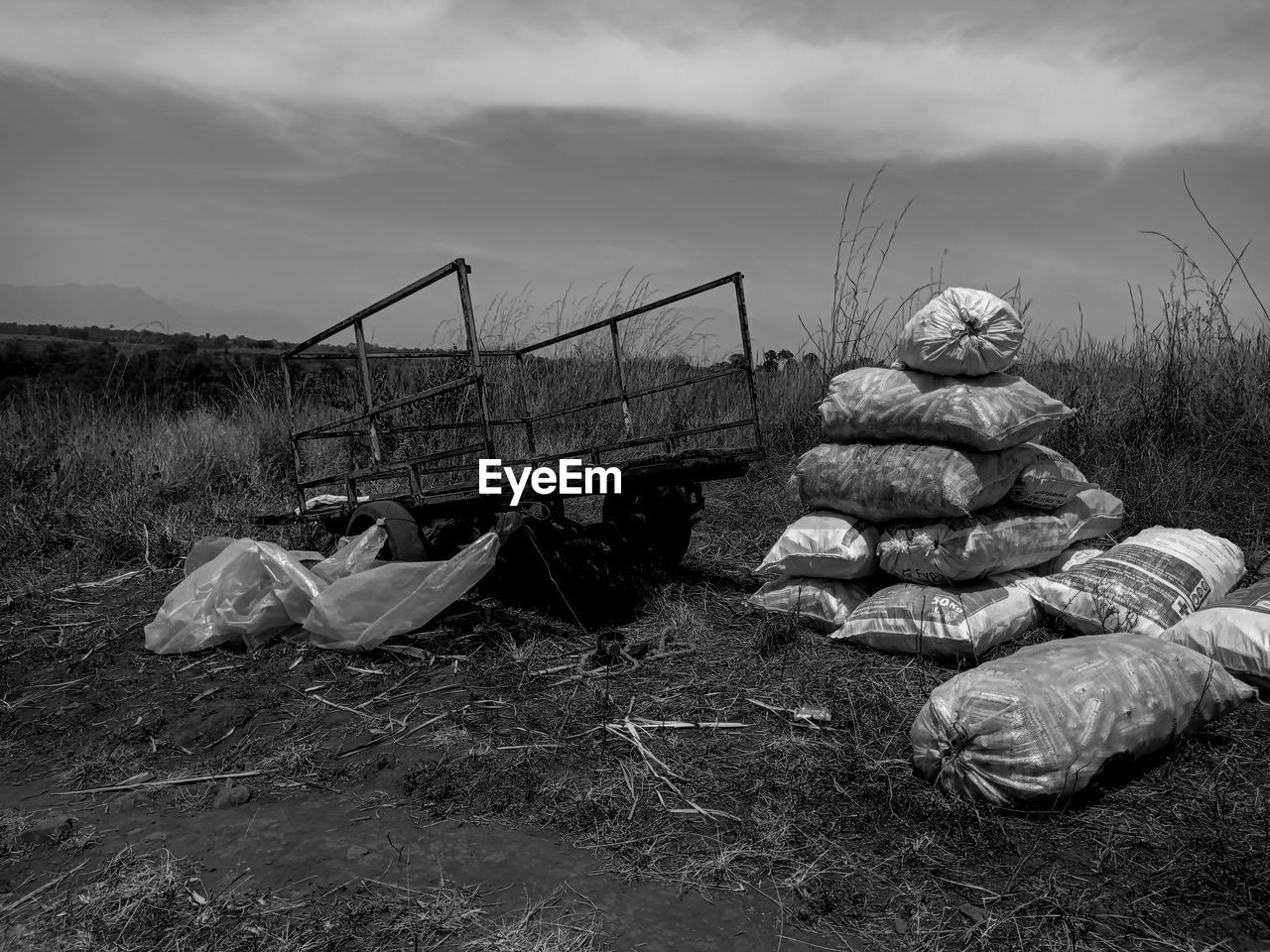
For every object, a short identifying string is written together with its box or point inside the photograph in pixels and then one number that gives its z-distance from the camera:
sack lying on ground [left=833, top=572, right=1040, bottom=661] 3.40
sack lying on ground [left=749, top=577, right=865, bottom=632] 3.86
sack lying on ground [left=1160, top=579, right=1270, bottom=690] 2.92
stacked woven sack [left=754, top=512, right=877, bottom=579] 3.78
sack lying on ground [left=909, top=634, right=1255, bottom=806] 2.34
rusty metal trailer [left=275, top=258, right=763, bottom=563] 3.87
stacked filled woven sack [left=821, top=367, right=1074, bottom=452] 3.56
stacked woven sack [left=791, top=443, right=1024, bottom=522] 3.52
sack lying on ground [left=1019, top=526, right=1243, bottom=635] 3.37
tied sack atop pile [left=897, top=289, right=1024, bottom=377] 3.63
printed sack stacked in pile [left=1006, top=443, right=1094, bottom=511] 3.74
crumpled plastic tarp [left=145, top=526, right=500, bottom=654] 3.68
